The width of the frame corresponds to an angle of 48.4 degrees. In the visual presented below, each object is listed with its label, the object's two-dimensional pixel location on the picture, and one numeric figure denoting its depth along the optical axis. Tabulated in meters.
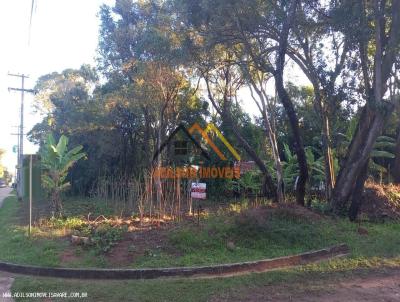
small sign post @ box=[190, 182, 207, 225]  10.57
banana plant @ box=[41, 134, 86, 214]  15.08
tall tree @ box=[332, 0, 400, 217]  11.07
